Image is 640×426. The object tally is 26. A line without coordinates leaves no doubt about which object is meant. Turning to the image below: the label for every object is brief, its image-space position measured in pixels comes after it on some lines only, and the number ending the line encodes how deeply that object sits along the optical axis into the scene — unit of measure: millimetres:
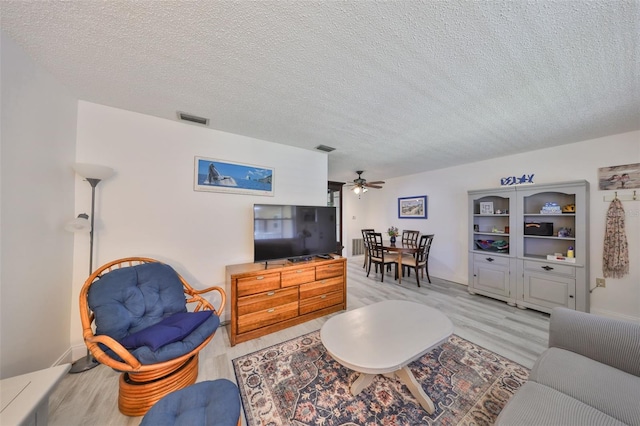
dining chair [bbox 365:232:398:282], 4227
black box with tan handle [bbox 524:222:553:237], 3047
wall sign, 3326
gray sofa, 930
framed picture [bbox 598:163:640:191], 2543
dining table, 3930
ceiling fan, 4449
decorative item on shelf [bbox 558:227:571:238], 2921
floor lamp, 1706
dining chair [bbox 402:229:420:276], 4650
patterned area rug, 1383
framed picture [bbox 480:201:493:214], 3618
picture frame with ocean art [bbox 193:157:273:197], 2473
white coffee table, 1333
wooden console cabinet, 2195
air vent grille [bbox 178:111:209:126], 2193
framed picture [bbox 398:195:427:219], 4852
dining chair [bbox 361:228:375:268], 4712
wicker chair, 1312
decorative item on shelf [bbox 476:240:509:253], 3410
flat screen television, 2533
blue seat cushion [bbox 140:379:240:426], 931
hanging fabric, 2590
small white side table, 896
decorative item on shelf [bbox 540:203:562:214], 2941
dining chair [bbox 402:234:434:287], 3978
